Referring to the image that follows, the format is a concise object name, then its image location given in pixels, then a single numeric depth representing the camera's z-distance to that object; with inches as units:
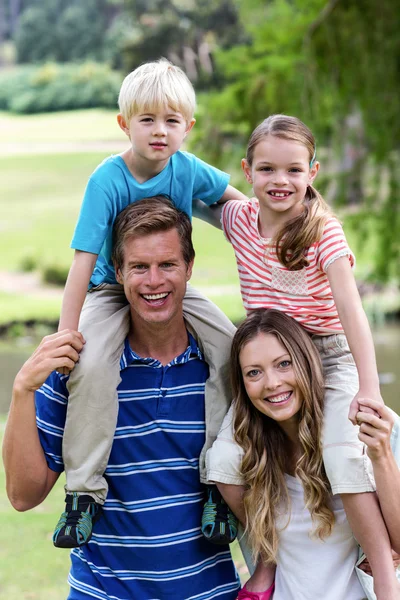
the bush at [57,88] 1305.4
